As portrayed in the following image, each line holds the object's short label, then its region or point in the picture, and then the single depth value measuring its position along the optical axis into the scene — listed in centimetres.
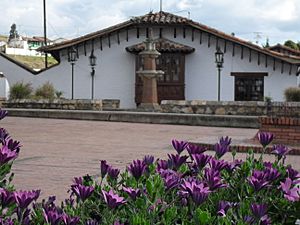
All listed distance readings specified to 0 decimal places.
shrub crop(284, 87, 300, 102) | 2278
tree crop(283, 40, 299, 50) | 4692
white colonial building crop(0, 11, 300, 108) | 2705
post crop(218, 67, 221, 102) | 2743
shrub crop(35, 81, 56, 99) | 2497
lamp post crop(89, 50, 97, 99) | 2842
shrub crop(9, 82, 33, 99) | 2428
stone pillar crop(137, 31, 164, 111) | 2094
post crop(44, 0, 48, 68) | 3917
